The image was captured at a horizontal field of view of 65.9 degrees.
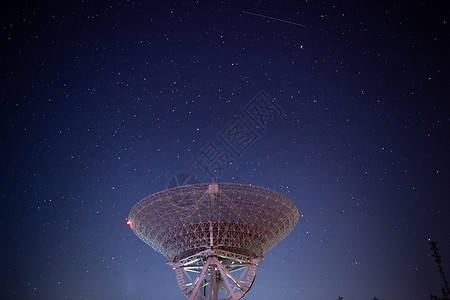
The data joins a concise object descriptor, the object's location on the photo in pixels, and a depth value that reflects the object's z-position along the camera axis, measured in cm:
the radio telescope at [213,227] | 3447
